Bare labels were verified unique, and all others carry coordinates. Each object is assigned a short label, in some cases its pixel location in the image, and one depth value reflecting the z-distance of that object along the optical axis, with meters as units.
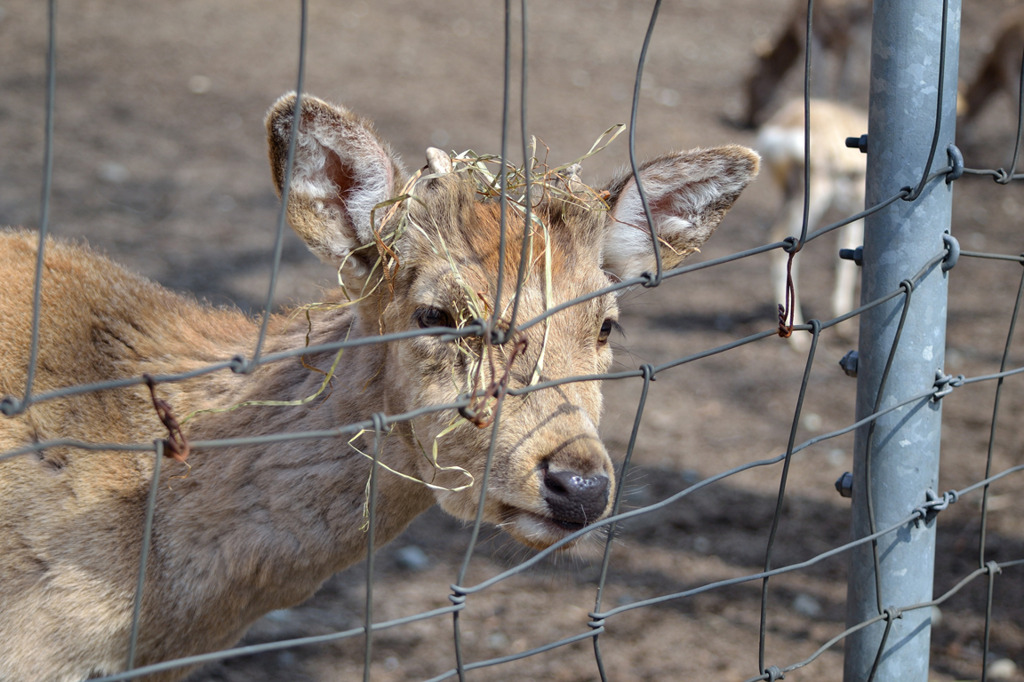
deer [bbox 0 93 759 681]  2.30
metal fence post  2.13
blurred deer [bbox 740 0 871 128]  12.40
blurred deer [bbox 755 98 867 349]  7.41
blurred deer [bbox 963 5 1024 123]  11.98
